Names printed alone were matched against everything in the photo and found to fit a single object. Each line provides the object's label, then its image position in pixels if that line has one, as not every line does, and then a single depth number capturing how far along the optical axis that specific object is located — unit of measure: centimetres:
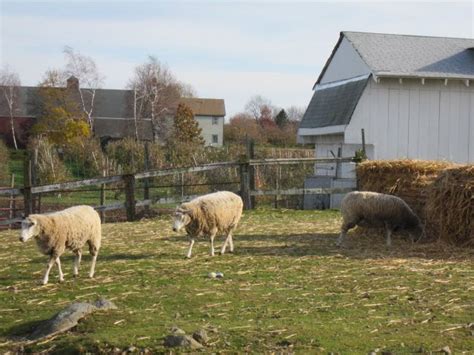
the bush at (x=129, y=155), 2788
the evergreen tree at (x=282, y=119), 8395
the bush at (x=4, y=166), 2631
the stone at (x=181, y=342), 606
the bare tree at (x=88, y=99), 6000
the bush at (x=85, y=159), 2794
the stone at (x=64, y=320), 681
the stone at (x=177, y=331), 629
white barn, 2427
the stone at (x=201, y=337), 625
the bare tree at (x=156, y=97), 6378
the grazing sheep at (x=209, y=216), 1125
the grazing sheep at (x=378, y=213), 1312
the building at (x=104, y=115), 6225
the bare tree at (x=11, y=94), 6401
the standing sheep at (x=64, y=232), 923
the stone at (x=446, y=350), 589
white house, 8662
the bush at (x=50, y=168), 2572
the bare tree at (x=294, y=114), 9898
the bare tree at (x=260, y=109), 10450
